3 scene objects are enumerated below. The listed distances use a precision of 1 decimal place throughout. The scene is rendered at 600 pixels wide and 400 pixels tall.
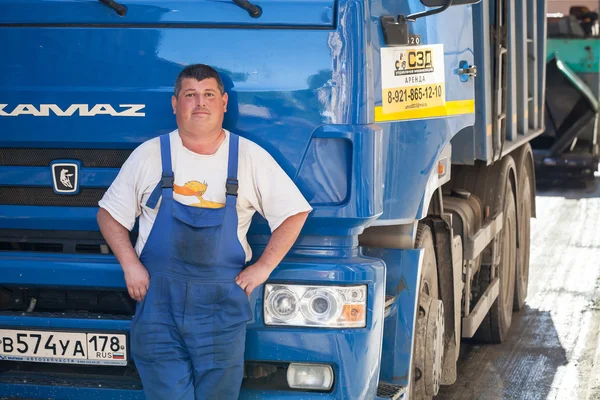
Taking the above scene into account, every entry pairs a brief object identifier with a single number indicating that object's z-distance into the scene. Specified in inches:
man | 214.5
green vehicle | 898.4
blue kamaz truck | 217.9
